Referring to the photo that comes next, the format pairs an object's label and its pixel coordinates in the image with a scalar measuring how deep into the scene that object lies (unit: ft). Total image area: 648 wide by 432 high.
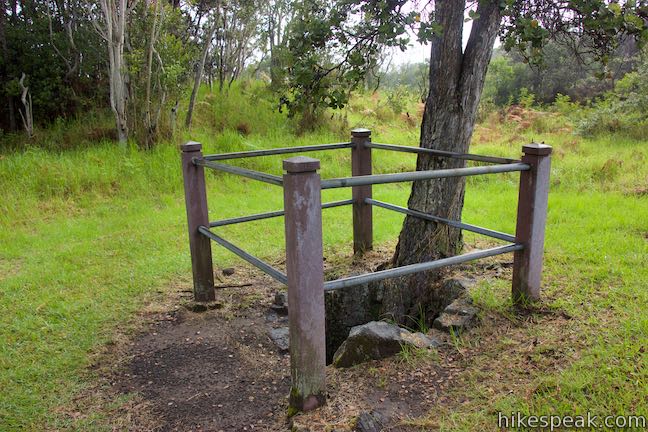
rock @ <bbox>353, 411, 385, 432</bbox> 7.48
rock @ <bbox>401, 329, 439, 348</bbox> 9.56
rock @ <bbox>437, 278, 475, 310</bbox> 11.89
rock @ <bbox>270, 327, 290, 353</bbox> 11.11
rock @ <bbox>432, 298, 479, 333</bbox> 10.27
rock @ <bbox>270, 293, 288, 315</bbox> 12.99
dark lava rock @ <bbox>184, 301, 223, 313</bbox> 12.86
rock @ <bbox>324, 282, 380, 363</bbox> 13.65
